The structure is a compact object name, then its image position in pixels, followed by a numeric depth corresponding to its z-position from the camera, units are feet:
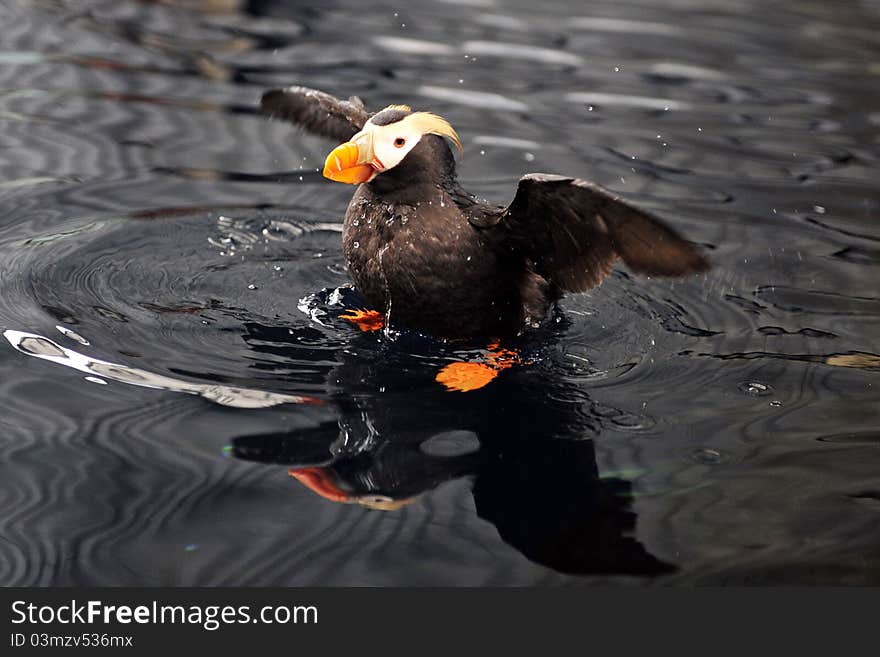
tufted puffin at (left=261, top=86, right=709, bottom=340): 13.16
